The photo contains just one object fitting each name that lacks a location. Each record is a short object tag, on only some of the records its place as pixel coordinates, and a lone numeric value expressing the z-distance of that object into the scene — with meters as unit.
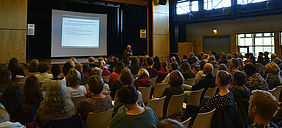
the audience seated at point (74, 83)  3.70
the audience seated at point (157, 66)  7.01
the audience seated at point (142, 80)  4.49
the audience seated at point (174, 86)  3.79
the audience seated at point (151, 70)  6.05
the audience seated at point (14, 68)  5.71
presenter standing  11.29
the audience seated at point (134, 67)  6.16
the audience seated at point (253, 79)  3.90
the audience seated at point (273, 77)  4.69
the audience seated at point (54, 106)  2.57
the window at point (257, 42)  12.91
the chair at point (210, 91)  4.19
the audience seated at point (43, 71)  4.98
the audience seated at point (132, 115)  2.07
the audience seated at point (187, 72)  5.54
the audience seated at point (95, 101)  2.85
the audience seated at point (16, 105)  2.37
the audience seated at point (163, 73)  5.78
